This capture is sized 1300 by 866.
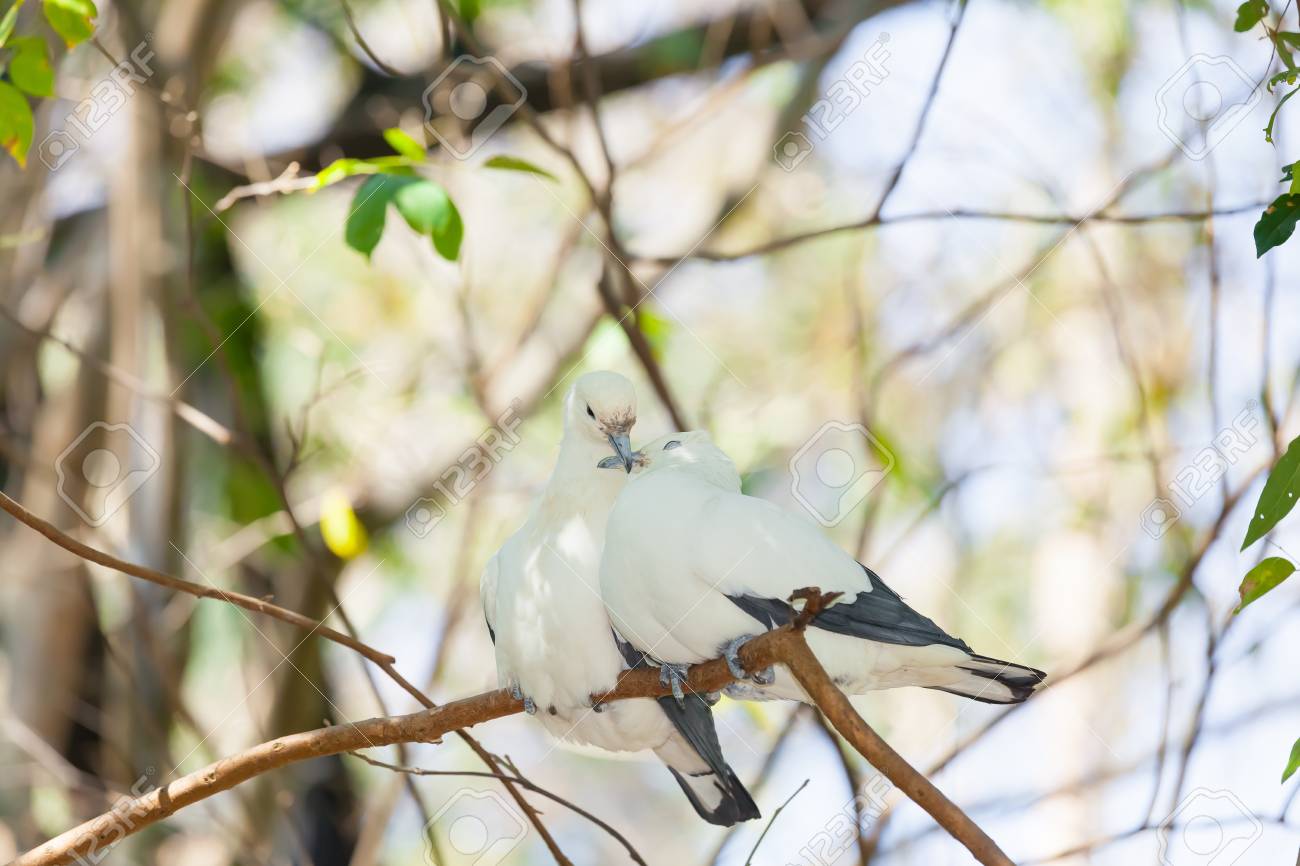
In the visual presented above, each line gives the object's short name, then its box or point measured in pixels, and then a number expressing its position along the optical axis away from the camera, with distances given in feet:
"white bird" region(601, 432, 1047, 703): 20.65
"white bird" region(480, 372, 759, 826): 23.39
